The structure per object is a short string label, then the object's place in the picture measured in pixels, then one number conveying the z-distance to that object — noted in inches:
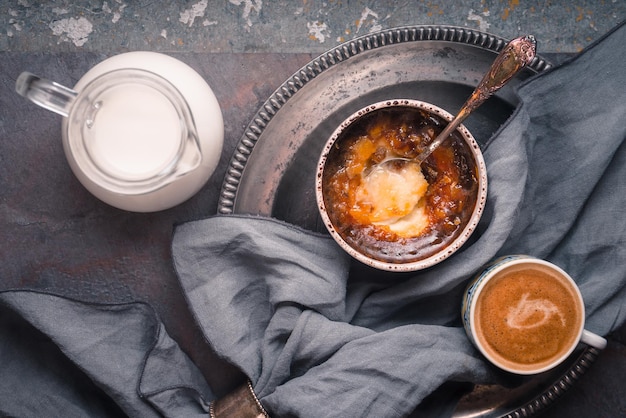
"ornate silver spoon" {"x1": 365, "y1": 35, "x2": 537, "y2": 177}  32.5
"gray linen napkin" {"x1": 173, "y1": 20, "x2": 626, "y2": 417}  35.3
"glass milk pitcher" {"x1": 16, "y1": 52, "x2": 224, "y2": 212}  31.8
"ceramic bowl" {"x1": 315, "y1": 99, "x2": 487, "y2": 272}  34.9
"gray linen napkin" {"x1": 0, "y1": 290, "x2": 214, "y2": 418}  37.0
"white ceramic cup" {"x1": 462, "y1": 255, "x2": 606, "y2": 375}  34.2
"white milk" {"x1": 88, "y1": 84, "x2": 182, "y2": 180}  32.8
